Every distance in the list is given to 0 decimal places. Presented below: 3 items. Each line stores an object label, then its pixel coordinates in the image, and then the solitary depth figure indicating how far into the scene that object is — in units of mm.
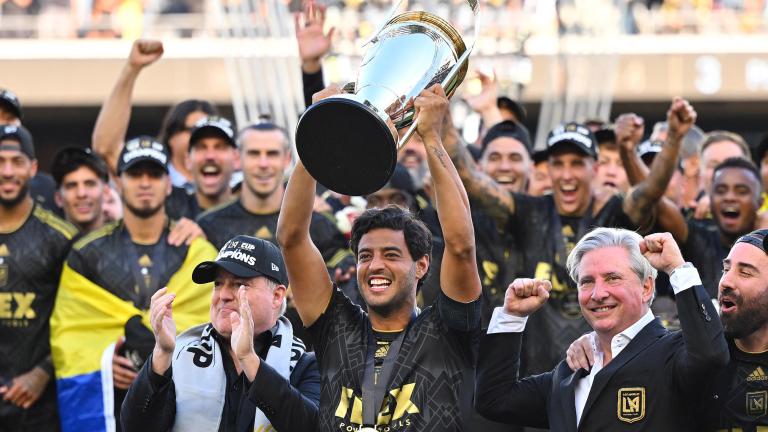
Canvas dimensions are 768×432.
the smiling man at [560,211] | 12930
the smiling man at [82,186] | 14883
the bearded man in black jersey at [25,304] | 13609
